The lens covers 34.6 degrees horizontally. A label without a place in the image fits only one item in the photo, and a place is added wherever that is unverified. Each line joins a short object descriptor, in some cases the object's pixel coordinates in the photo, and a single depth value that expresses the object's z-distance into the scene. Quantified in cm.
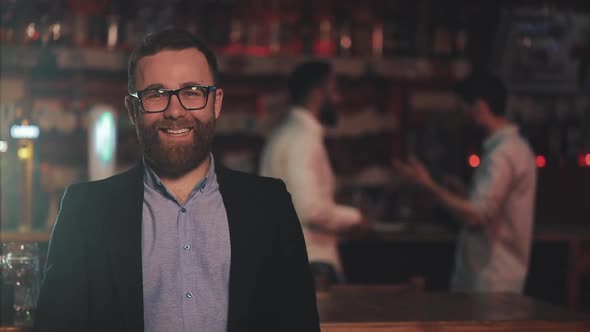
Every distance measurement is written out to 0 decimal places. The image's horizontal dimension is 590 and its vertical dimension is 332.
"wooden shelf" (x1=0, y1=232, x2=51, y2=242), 496
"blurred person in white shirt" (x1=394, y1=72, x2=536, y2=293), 427
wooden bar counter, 290
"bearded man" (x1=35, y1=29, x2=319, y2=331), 220
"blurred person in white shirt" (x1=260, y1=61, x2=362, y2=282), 459
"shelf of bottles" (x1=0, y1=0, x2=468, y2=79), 599
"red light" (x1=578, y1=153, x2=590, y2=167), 687
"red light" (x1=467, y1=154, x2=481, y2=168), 671
